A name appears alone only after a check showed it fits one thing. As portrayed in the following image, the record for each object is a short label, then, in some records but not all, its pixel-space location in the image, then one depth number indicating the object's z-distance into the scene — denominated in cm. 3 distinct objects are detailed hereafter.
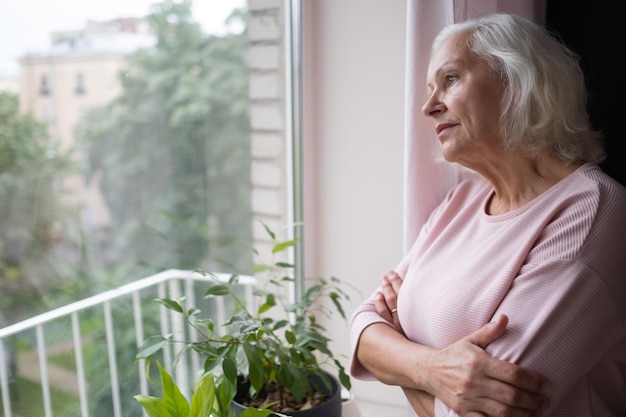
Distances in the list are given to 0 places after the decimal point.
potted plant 127
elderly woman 103
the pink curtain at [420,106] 147
